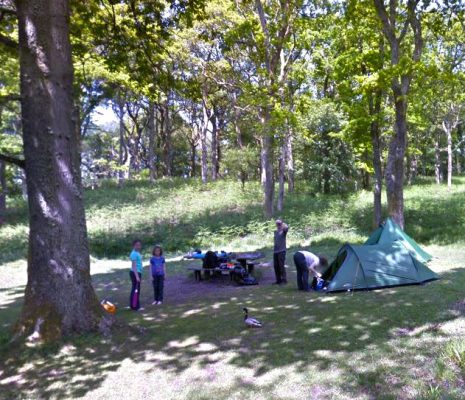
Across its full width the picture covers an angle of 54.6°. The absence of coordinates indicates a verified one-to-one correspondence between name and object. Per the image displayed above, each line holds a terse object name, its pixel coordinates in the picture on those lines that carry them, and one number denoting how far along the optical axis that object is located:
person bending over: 10.63
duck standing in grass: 7.66
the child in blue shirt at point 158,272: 10.48
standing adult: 11.90
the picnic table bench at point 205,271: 13.02
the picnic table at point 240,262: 13.21
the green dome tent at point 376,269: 10.41
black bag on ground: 12.81
